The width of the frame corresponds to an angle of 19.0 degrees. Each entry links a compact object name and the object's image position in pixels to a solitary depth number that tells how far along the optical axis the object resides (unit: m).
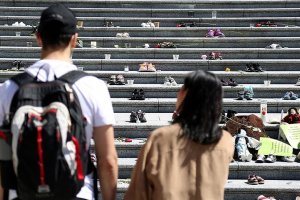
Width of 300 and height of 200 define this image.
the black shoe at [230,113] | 11.92
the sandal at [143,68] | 14.73
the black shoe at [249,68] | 14.86
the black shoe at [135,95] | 13.31
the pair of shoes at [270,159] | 10.33
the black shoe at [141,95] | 13.29
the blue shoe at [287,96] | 13.20
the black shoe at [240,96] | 13.34
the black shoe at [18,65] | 14.66
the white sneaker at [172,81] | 13.97
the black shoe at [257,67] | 14.84
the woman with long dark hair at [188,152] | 4.05
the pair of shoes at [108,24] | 17.63
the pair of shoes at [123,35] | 16.70
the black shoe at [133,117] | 11.89
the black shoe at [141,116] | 11.86
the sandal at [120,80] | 14.02
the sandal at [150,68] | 14.72
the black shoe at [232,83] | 13.89
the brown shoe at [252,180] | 9.77
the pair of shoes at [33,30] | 16.92
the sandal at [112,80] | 14.02
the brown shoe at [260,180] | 9.82
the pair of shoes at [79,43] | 16.00
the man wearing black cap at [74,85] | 3.75
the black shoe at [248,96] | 13.36
